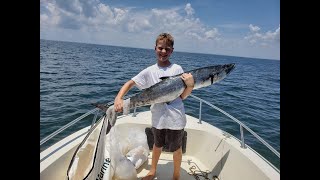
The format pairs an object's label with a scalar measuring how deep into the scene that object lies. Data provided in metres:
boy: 2.13
